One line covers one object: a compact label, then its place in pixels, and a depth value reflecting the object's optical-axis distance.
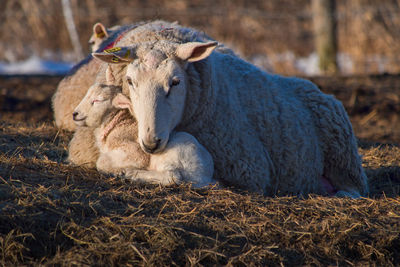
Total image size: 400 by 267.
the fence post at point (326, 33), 23.81
